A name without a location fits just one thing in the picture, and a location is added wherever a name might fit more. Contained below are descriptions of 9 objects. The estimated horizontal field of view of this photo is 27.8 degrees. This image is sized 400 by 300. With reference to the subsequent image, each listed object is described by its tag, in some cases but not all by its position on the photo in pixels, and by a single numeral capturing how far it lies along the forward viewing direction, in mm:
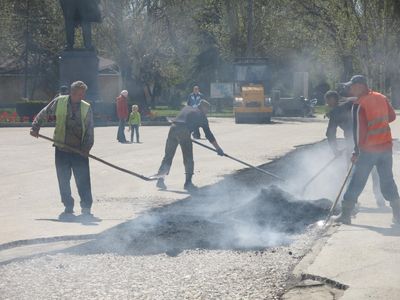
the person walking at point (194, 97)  25297
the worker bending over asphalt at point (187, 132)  13055
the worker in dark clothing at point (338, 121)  11328
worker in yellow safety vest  10219
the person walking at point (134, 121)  24531
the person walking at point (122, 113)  23953
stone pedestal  32594
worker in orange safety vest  9289
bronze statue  32938
